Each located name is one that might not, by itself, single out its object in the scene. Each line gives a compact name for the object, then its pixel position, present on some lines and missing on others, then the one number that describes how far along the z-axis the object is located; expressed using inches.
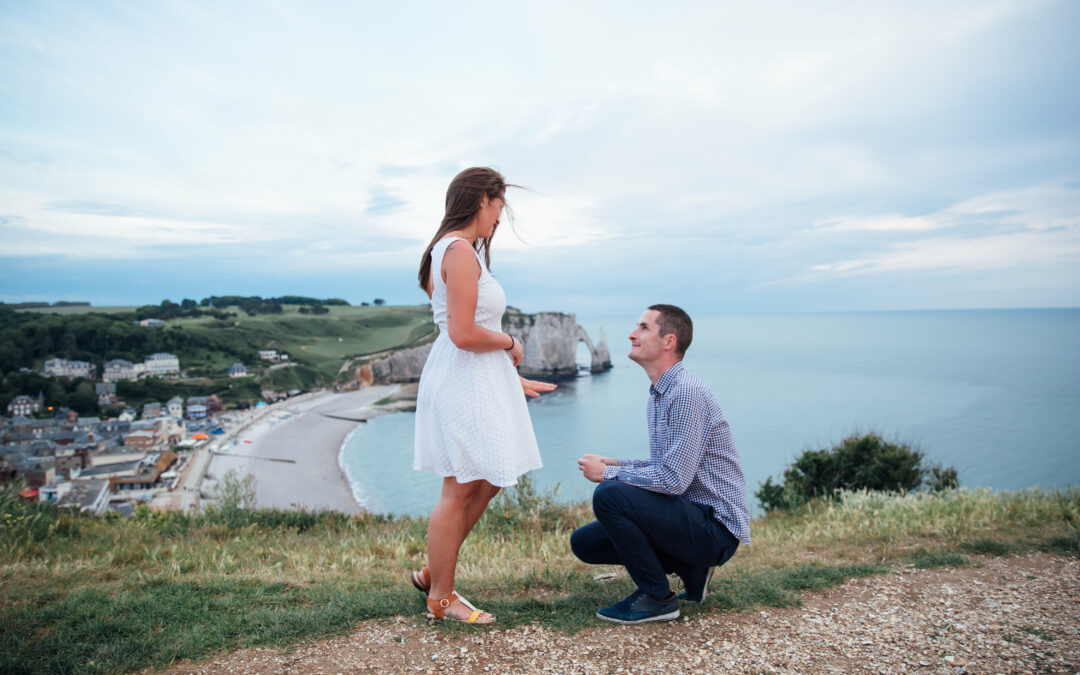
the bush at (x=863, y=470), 514.9
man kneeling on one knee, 109.6
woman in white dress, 108.4
